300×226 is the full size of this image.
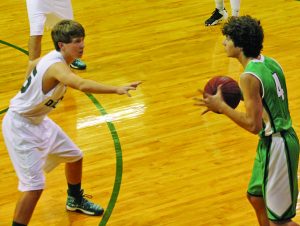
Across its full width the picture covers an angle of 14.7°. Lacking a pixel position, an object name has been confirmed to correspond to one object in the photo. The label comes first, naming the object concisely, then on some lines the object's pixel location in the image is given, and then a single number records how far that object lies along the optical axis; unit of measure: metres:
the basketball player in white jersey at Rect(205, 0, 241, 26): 17.52
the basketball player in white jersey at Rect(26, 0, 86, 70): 14.33
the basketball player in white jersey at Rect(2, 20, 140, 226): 8.49
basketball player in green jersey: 7.15
